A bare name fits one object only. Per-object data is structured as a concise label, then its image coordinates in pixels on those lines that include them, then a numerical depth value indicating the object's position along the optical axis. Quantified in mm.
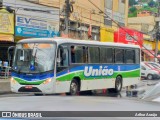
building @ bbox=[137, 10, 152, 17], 79844
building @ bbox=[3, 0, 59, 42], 26031
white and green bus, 16219
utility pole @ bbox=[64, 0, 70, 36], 25016
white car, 34125
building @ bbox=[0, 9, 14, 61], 24750
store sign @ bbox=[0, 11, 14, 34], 24734
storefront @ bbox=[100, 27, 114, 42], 37281
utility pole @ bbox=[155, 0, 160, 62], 41912
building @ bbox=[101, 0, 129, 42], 38094
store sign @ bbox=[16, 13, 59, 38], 26234
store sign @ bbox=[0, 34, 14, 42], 24989
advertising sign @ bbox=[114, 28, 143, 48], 41031
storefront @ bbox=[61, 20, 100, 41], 32909
